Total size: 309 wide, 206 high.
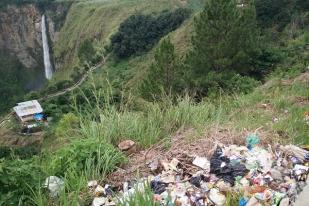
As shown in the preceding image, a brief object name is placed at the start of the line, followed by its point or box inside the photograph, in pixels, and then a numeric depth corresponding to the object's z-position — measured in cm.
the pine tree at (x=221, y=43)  2016
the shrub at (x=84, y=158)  382
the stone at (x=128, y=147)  445
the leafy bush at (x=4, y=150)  2163
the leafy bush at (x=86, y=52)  5146
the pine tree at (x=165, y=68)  2009
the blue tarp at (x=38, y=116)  3438
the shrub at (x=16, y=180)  328
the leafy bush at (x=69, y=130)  500
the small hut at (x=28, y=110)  3556
